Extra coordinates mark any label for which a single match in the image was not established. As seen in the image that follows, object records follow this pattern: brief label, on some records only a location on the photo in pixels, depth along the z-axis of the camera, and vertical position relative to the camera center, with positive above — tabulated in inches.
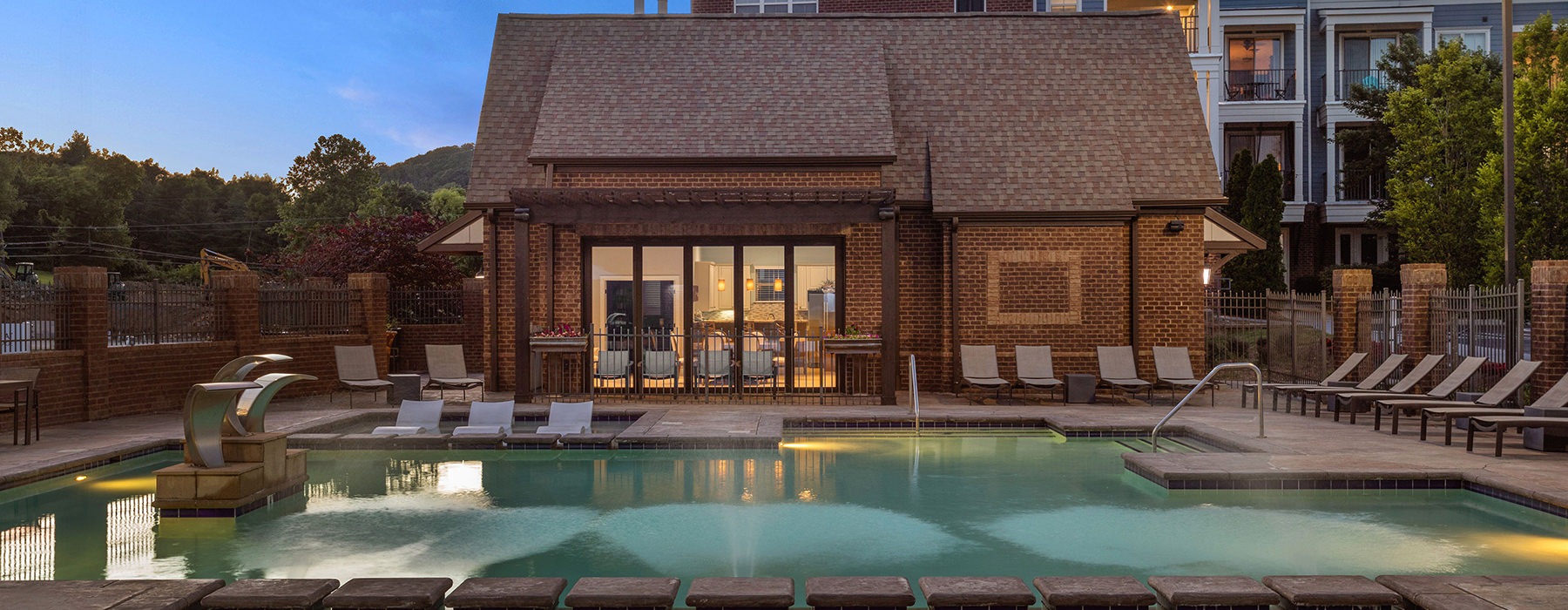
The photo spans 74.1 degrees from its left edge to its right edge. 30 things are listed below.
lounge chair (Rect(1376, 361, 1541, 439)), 452.1 -45.1
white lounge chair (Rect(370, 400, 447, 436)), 492.7 -54.9
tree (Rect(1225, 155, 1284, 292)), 1011.9 +67.8
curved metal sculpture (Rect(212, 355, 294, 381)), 341.1 -21.1
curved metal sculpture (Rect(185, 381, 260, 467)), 327.3 -37.0
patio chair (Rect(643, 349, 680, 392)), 639.1 -39.9
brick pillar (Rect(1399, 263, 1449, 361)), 560.7 -4.0
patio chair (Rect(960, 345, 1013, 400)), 636.7 -40.2
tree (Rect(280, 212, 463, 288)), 1141.1 +50.8
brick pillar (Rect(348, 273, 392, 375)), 734.5 -1.8
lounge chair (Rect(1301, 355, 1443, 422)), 517.7 -43.1
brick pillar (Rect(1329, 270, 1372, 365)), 644.1 -4.3
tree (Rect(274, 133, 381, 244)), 2428.6 +299.0
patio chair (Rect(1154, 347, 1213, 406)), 628.7 -42.3
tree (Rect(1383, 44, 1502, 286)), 754.8 +102.7
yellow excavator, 1178.0 +45.8
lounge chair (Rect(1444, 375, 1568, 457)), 398.9 -49.1
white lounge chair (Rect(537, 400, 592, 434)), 484.7 -56.3
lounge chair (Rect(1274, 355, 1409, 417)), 544.1 -43.6
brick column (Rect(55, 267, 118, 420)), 531.5 -11.0
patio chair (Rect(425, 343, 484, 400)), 630.5 -41.7
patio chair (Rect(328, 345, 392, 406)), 615.2 -41.8
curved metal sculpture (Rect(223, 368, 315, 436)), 351.6 -36.5
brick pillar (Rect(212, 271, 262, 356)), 627.8 -3.2
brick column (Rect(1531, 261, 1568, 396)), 467.5 -12.4
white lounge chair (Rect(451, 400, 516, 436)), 496.4 -54.6
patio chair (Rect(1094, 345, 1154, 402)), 631.6 -42.8
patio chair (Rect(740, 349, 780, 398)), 639.8 -41.4
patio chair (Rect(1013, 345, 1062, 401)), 635.5 -41.5
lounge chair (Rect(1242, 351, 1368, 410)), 581.0 -42.5
